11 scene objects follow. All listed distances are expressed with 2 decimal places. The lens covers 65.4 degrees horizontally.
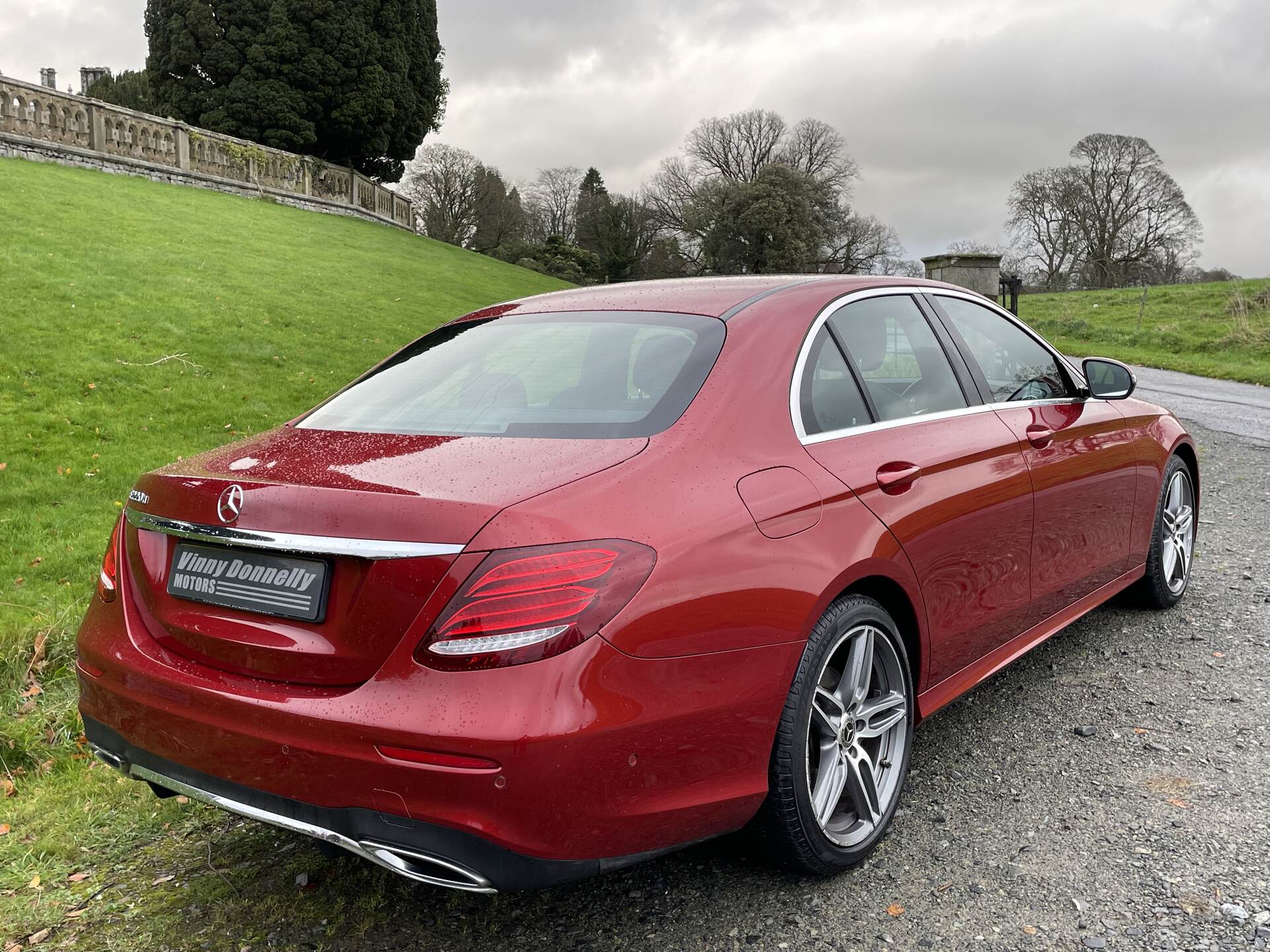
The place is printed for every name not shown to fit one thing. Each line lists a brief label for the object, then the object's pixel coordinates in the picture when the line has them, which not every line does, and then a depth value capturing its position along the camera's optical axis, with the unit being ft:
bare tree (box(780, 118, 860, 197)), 196.34
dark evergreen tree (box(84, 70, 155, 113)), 170.91
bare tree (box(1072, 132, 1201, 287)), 136.98
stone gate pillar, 54.24
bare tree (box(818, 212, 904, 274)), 182.09
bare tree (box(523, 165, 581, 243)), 202.49
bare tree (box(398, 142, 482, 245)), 166.50
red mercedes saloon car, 6.40
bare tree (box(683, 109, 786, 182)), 197.88
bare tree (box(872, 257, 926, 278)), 141.28
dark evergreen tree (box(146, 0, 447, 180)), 110.32
